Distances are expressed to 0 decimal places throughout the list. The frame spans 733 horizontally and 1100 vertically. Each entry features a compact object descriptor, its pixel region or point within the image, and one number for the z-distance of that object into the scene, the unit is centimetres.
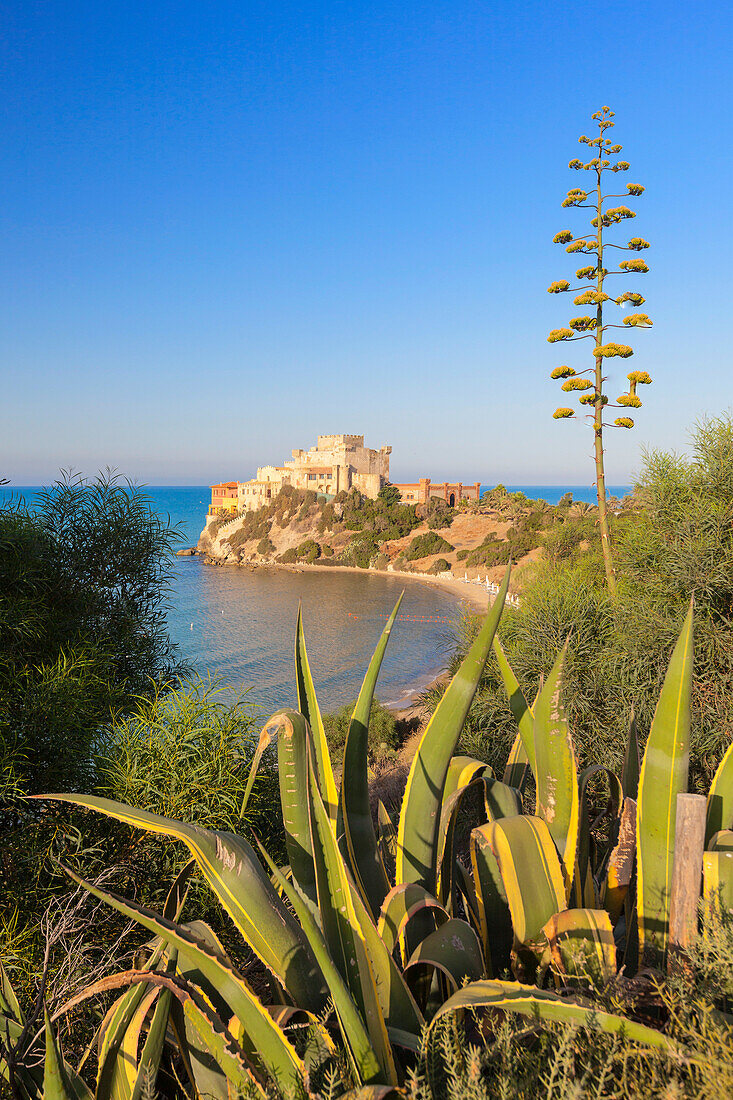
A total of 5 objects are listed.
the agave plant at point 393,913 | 140
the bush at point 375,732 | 1603
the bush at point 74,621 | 362
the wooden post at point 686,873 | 168
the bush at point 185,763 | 324
